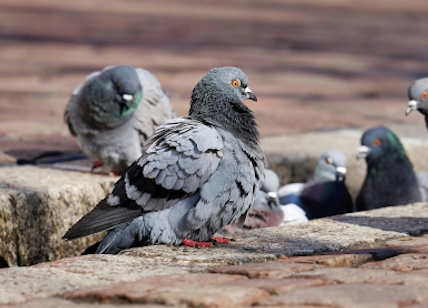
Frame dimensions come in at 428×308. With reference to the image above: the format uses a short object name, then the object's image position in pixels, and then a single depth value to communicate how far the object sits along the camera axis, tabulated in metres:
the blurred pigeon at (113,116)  11.02
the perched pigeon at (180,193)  7.79
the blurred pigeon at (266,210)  10.65
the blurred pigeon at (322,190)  12.14
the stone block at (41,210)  8.66
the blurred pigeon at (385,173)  12.14
